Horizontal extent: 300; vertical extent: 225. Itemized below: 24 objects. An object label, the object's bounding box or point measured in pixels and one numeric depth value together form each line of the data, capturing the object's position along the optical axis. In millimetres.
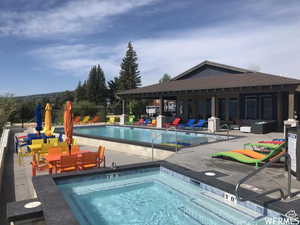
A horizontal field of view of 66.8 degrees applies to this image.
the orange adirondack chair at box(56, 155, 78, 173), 7211
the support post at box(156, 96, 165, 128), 21772
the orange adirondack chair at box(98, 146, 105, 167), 8180
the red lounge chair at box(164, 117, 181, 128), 21369
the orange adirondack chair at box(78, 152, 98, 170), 7613
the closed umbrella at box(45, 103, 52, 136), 12889
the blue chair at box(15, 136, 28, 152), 11580
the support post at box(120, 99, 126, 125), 26291
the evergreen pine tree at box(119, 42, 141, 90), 51312
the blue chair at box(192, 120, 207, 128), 19738
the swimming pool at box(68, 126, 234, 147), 15595
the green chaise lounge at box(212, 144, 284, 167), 7566
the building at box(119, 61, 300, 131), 17062
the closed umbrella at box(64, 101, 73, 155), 8109
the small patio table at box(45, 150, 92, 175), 7383
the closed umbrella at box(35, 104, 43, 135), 12666
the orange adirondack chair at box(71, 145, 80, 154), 8889
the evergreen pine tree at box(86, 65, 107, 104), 64812
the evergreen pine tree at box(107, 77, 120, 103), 64375
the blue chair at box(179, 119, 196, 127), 20384
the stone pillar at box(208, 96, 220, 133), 17891
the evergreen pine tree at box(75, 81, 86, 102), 69625
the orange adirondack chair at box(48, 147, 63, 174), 8320
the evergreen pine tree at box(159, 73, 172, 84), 85662
